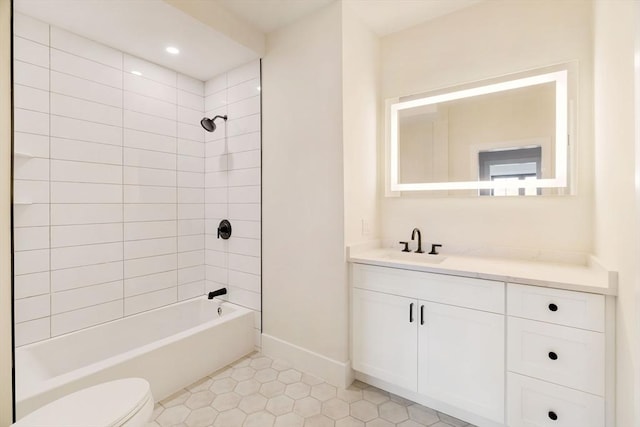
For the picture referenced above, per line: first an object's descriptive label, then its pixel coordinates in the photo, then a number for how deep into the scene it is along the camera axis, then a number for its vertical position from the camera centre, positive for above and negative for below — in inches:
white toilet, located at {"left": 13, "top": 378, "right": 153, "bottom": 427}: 42.7 -29.9
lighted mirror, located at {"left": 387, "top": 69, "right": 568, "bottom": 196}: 72.9 +21.2
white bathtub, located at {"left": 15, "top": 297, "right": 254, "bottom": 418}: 64.1 -37.6
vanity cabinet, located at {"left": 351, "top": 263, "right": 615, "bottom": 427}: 52.3 -27.9
